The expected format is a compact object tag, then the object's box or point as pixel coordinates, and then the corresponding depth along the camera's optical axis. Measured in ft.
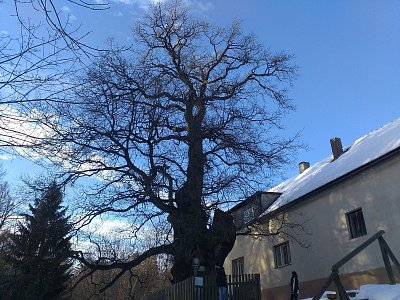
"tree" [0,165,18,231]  86.43
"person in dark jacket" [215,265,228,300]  57.47
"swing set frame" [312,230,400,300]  27.61
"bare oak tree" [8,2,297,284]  59.21
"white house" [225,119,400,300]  60.75
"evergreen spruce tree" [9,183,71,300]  61.46
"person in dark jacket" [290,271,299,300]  65.84
